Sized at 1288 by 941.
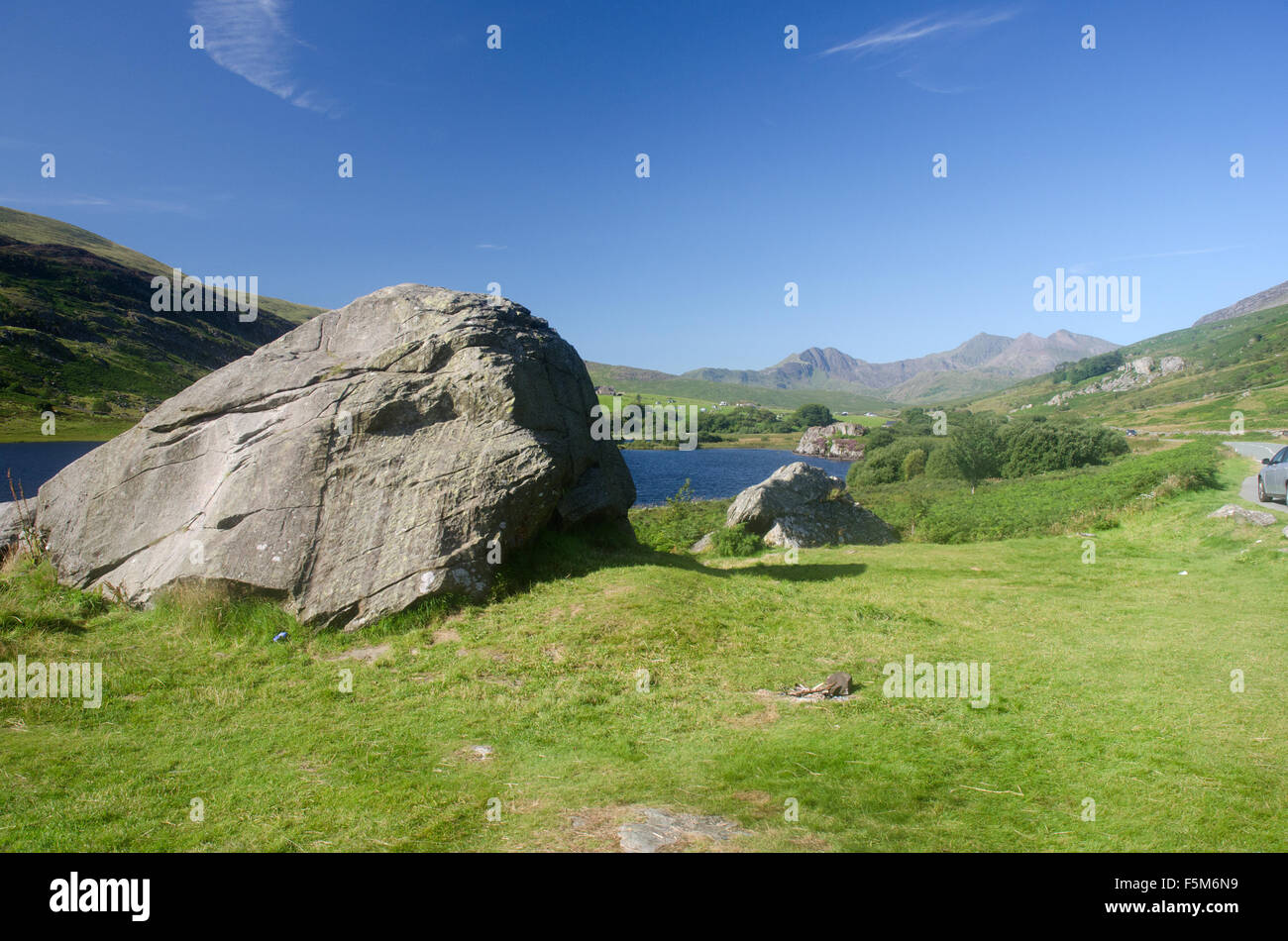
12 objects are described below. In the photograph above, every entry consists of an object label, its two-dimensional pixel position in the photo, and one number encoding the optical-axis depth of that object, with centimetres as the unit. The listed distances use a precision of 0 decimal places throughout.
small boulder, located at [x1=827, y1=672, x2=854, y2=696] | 992
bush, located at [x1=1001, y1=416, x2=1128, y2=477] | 7419
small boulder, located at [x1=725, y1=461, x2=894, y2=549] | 3003
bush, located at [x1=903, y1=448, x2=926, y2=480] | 8981
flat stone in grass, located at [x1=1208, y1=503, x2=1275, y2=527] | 2075
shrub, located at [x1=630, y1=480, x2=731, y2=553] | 3344
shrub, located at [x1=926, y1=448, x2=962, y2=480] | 7931
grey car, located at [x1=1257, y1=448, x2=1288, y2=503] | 2170
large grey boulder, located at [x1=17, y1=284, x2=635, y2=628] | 1273
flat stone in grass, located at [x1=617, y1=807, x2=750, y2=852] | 566
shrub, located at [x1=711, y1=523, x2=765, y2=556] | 2780
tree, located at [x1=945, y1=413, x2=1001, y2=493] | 7981
